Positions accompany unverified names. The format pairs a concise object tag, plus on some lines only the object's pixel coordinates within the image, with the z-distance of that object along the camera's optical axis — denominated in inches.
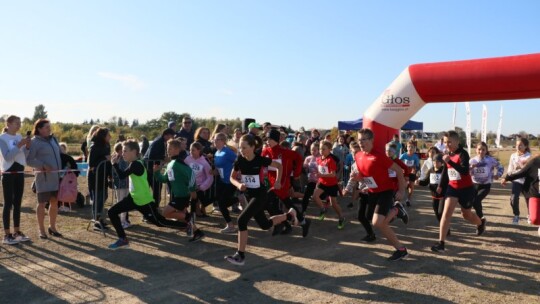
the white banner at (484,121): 738.7
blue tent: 832.3
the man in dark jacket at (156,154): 336.8
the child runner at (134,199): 237.0
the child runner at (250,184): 215.6
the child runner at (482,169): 322.3
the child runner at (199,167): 288.8
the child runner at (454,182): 241.9
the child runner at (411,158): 429.4
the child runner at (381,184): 227.1
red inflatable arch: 283.7
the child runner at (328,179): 303.9
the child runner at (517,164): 323.6
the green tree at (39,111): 1830.0
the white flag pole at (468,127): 718.1
